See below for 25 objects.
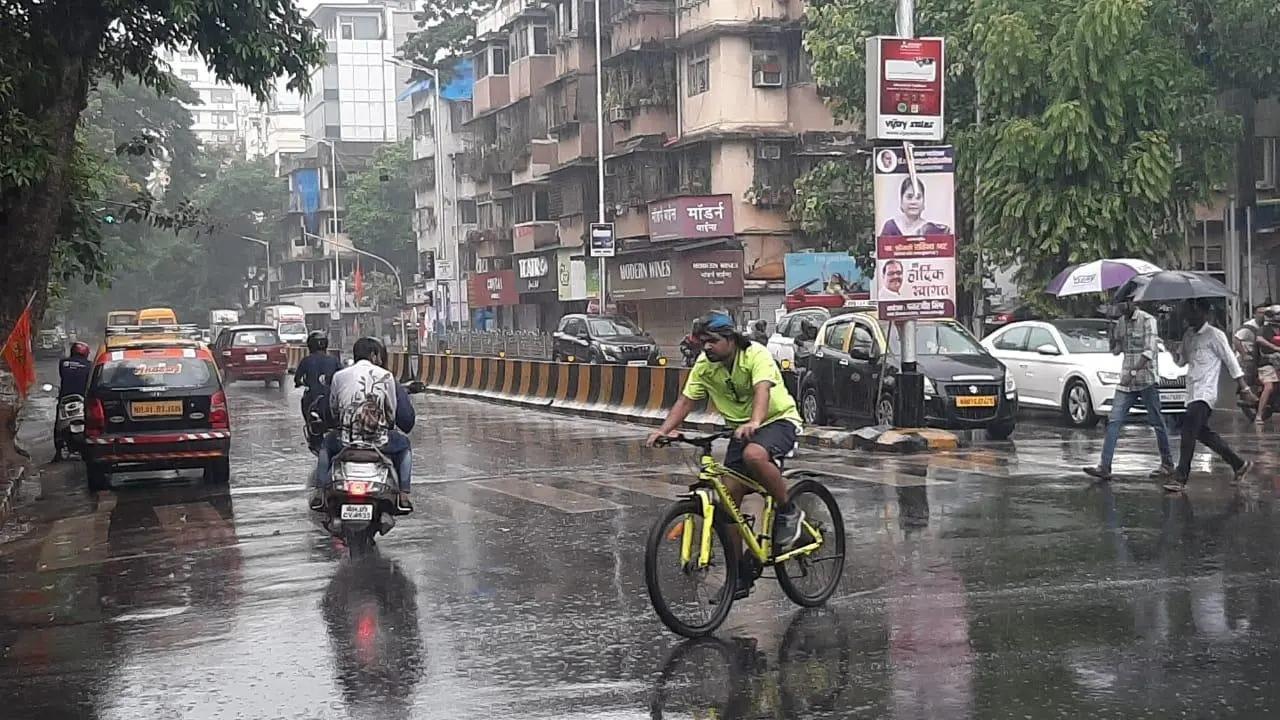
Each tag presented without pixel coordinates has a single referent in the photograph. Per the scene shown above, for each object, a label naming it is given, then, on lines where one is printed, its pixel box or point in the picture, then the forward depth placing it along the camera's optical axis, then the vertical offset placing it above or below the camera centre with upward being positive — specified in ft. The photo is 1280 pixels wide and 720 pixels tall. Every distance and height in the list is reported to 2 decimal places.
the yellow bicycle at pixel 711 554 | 23.57 -3.76
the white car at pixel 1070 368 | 63.87 -2.02
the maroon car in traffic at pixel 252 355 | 129.39 -0.94
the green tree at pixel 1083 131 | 82.84 +11.56
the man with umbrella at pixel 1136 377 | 43.19 -1.61
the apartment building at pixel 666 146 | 146.00 +20.79
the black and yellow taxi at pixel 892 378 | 60.90 -2.16
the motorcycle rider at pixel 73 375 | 66.44 -1.23
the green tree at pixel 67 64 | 45.29 +10.12
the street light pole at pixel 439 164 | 190.80 +24.47
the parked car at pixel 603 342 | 118.01 -0.52
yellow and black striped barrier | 77.87 -3.08
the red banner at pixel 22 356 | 69.62 -0.32
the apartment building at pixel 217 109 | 537.65 +89.86
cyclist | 24.94 -1.29
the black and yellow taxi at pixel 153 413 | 50.57 -2.36
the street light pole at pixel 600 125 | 152.35 +22.82
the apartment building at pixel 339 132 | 321.73 +52.65
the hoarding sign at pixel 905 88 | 57.47 +9.65
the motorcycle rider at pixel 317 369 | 52.16 -0.97
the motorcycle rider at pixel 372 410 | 34.81 -1.66
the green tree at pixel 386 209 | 282.66 +26.37
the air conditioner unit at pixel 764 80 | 145.69 +25.42
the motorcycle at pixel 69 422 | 64.90 -3.32
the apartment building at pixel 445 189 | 211.20 +25.31
